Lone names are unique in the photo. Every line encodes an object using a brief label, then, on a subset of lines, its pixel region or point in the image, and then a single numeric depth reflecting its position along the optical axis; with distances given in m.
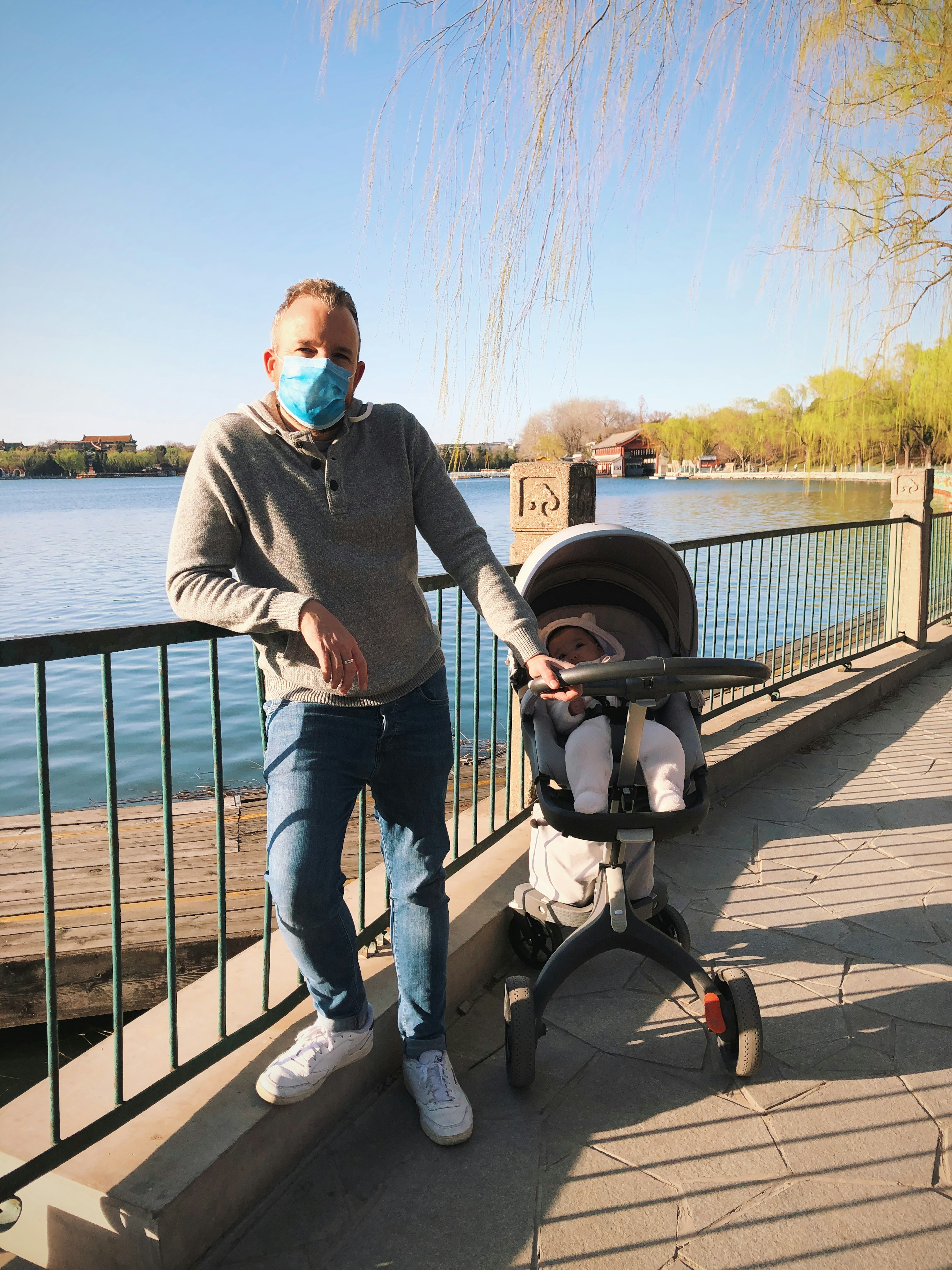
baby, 2.41
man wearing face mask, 1.85
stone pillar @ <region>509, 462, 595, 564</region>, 3.76
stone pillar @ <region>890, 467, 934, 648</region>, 7.63
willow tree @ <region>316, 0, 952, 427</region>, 2.77
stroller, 2.18
